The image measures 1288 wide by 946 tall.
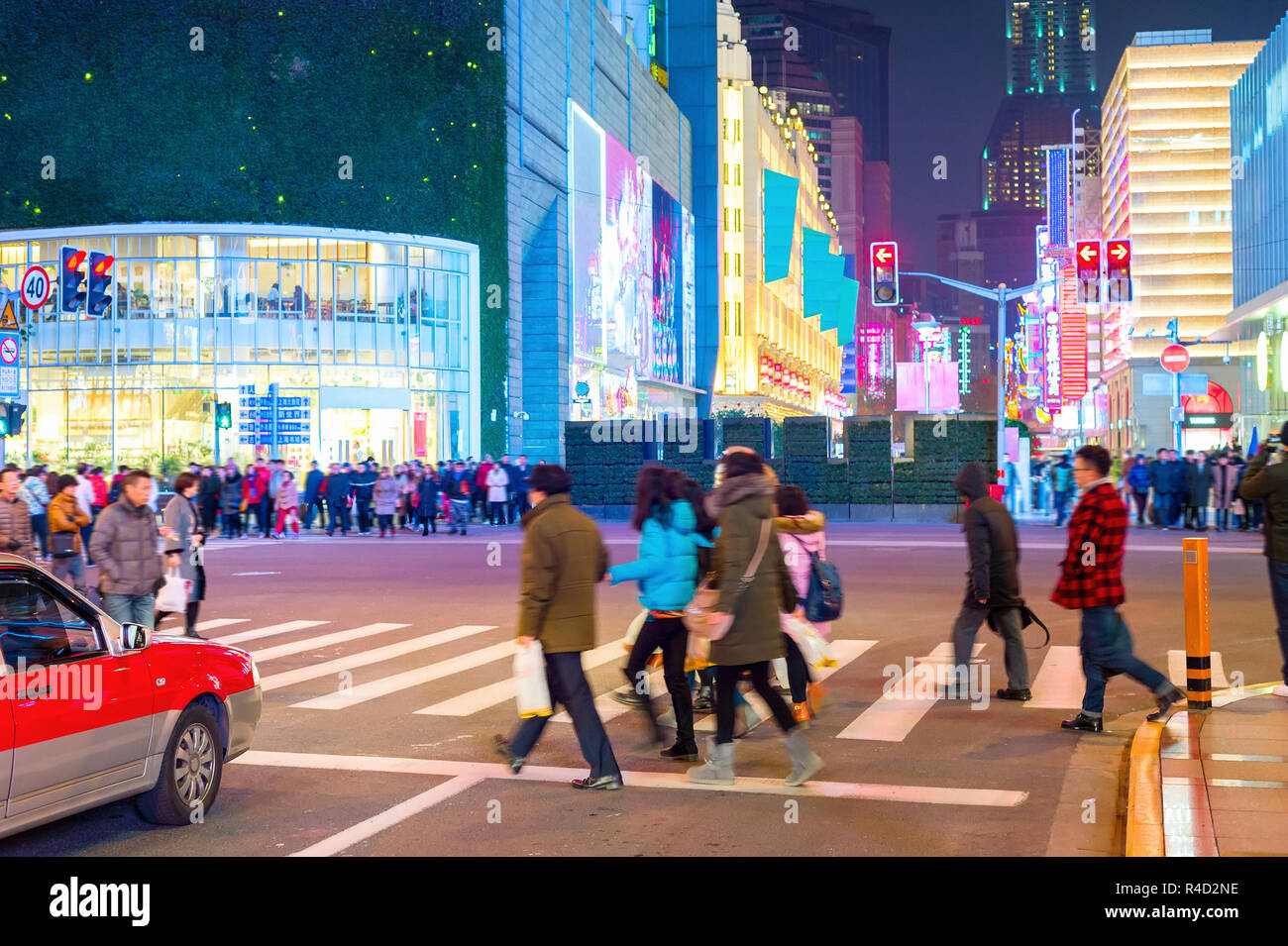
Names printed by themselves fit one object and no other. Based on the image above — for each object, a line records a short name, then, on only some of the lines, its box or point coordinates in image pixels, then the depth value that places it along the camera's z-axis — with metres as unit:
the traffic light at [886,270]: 28.19
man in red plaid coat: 8.62
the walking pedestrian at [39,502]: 21.41
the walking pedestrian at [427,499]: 31.81
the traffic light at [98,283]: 28.11
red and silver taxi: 5.70
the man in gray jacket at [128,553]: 10.23
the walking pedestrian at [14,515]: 12.62
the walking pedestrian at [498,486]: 34.50
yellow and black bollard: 9.09
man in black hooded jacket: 10.07
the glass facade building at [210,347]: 45.62
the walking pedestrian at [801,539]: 9.54
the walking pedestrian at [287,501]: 31.52
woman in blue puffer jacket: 8.23
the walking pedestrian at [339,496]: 32.22
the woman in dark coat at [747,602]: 7.16
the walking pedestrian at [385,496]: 31.86
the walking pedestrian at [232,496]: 31.42
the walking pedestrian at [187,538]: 13.00
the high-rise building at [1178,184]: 129.50
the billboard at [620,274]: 59.53
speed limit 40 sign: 28.70
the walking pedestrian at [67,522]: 14.23
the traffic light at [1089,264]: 26.53
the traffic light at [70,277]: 28.94
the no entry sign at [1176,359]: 55.06
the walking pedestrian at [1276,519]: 9.38
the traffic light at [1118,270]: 25.28
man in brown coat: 7.28
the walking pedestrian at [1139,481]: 30.81
